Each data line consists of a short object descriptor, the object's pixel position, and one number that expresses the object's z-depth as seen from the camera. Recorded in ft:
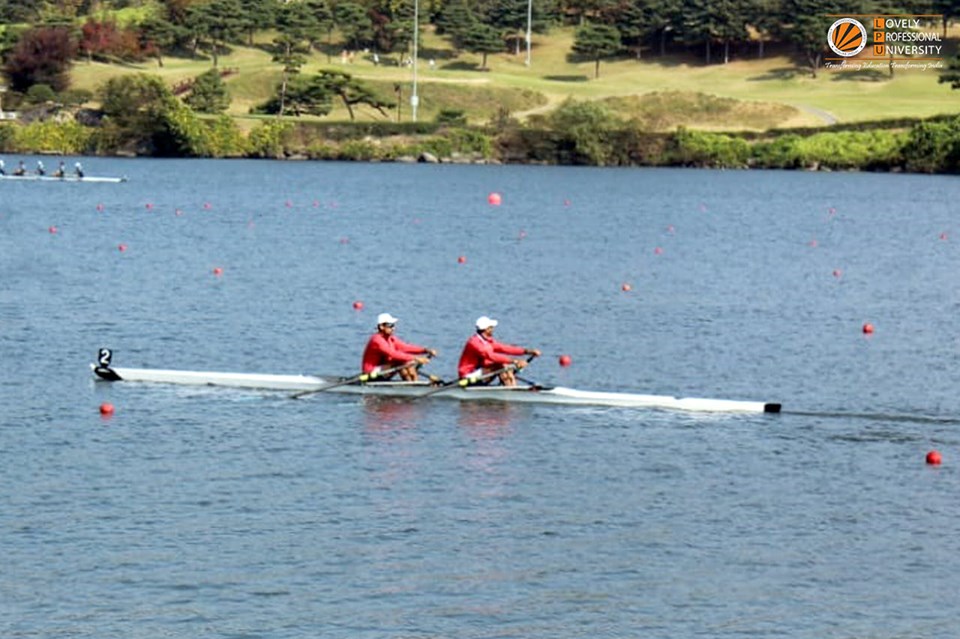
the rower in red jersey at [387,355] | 120.67
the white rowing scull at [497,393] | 118.83
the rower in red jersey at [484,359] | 119.66
